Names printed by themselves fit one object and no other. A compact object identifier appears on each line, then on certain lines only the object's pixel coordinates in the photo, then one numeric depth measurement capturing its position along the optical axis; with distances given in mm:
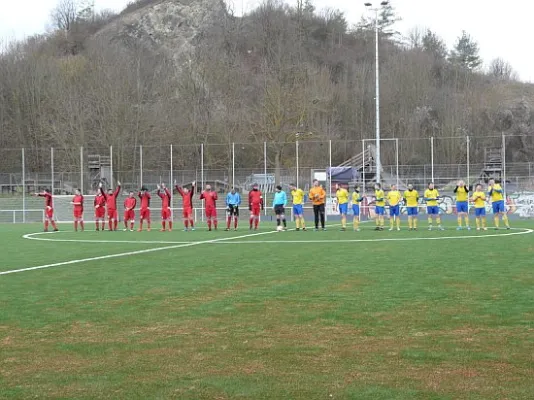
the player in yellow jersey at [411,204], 31547
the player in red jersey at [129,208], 34719
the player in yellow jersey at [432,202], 31994
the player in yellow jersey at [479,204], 29703
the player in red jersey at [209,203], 32594
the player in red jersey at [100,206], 35141
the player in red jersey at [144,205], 33812
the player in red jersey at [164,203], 33375
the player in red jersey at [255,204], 33188
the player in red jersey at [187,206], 33031
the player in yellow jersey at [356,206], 30772
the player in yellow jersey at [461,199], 30234
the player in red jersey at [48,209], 33000
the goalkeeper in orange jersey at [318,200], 31406
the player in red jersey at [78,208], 34656
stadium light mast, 47547
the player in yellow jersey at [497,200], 29547
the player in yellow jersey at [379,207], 32344
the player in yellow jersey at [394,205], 32000
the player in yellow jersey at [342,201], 32094
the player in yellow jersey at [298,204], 31730
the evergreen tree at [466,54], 100062
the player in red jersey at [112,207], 35062
